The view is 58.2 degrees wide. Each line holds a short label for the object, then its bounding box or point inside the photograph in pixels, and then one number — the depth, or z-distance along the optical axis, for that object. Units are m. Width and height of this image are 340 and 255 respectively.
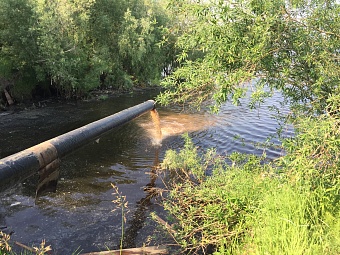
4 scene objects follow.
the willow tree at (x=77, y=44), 19.59
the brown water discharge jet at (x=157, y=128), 13.41
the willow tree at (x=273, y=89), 4.14
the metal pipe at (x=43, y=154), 3.84
